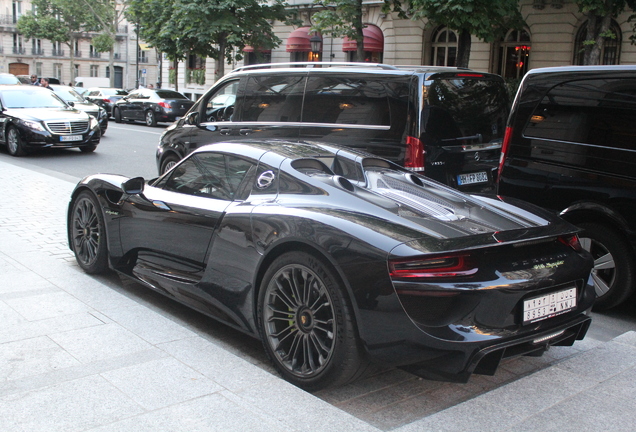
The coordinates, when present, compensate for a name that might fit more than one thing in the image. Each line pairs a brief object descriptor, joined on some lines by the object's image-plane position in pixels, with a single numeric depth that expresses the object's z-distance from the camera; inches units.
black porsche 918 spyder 130.0
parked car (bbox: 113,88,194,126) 1163.9
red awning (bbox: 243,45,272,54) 1518.5
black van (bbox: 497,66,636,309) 215.2
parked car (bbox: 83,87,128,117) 1313.4
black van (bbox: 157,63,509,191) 287.0
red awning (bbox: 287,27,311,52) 1419.8
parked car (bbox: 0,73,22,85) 1167.0
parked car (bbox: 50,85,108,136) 854.3
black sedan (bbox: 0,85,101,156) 618.2
